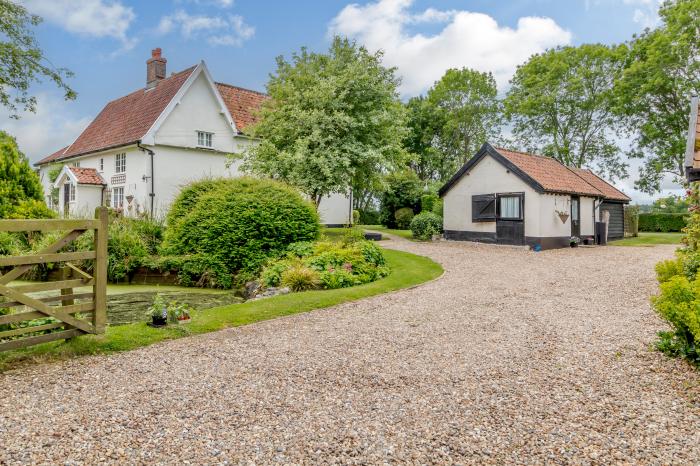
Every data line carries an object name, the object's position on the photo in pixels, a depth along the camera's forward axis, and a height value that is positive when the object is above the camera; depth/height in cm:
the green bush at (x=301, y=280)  984 -101
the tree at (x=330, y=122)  1802 +473
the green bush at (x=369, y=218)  3681 +133
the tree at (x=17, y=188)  1444 +156
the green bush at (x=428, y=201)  2665 +197
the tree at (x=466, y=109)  3969 +1122
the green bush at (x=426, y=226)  2250 +41
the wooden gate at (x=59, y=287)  470 -60
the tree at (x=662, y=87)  2750 +948
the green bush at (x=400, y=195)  2914 +263
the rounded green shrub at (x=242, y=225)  1179 +24
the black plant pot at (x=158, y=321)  641 -125
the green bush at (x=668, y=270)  805 -64
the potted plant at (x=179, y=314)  666 -121
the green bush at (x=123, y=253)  1211 -53
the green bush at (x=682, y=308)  471 -81
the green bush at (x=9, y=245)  1258 -31
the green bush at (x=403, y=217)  2952 +113
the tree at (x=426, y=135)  4056 +916
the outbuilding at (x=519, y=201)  1850 +147
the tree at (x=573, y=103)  3316 +1000
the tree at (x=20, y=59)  1562 +623
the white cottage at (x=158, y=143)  2256 +485
